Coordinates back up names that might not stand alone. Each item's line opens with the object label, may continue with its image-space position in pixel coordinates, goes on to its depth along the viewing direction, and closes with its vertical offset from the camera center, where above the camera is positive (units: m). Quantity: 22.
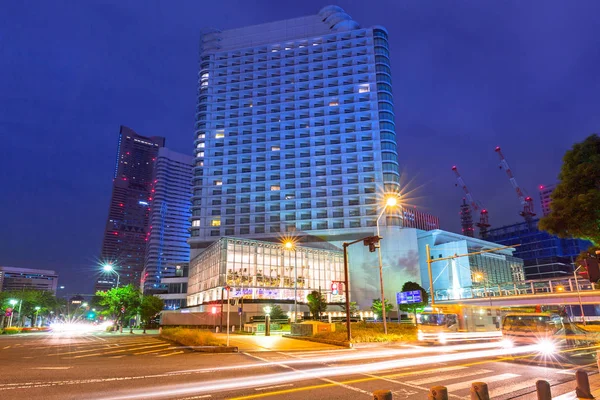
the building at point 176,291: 115.38 +3.65
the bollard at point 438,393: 6.55 -1.63
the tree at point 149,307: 60.44 -0.48
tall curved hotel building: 99.88 +46.50
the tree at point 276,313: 55.88 -1.73
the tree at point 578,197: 26.08 +6.84
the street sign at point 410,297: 55.59 +0.21
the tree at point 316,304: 57.25 -0.56
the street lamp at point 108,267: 45.07 +4.45
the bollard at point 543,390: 7.32 -1.80
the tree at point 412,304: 65.38 -0.70
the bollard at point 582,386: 8.45 -2.02
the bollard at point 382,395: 5.96 -1.49
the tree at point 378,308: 70.95 -1.68
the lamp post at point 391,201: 27.92 +7.09
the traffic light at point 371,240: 24.78 +3.86
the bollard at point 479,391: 7.12 -1.75
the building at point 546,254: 170.50 +19.65
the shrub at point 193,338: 25.88 -2.58
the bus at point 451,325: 29.34 -2.34
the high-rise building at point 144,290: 140.94 +7.77
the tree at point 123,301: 57.16 +0.54
